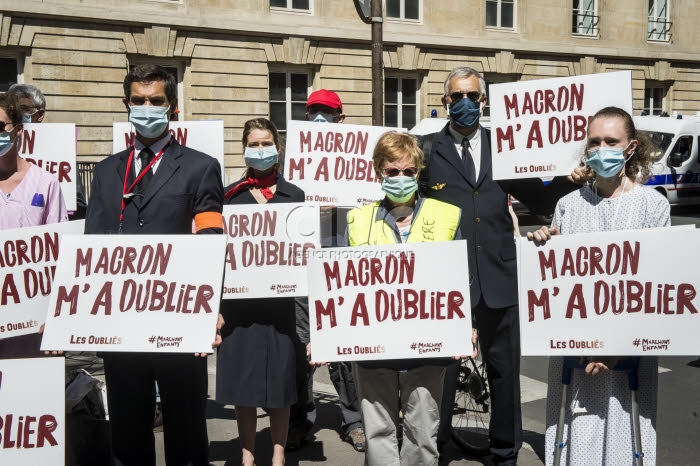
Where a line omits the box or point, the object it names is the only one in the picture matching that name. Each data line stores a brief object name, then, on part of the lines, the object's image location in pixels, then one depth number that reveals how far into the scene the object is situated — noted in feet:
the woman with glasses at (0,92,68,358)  11.55
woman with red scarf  12.87
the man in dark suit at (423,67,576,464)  13.16
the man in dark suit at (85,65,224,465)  10.44
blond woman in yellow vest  11.00
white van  60.44
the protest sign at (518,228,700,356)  9.60
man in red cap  15.40
